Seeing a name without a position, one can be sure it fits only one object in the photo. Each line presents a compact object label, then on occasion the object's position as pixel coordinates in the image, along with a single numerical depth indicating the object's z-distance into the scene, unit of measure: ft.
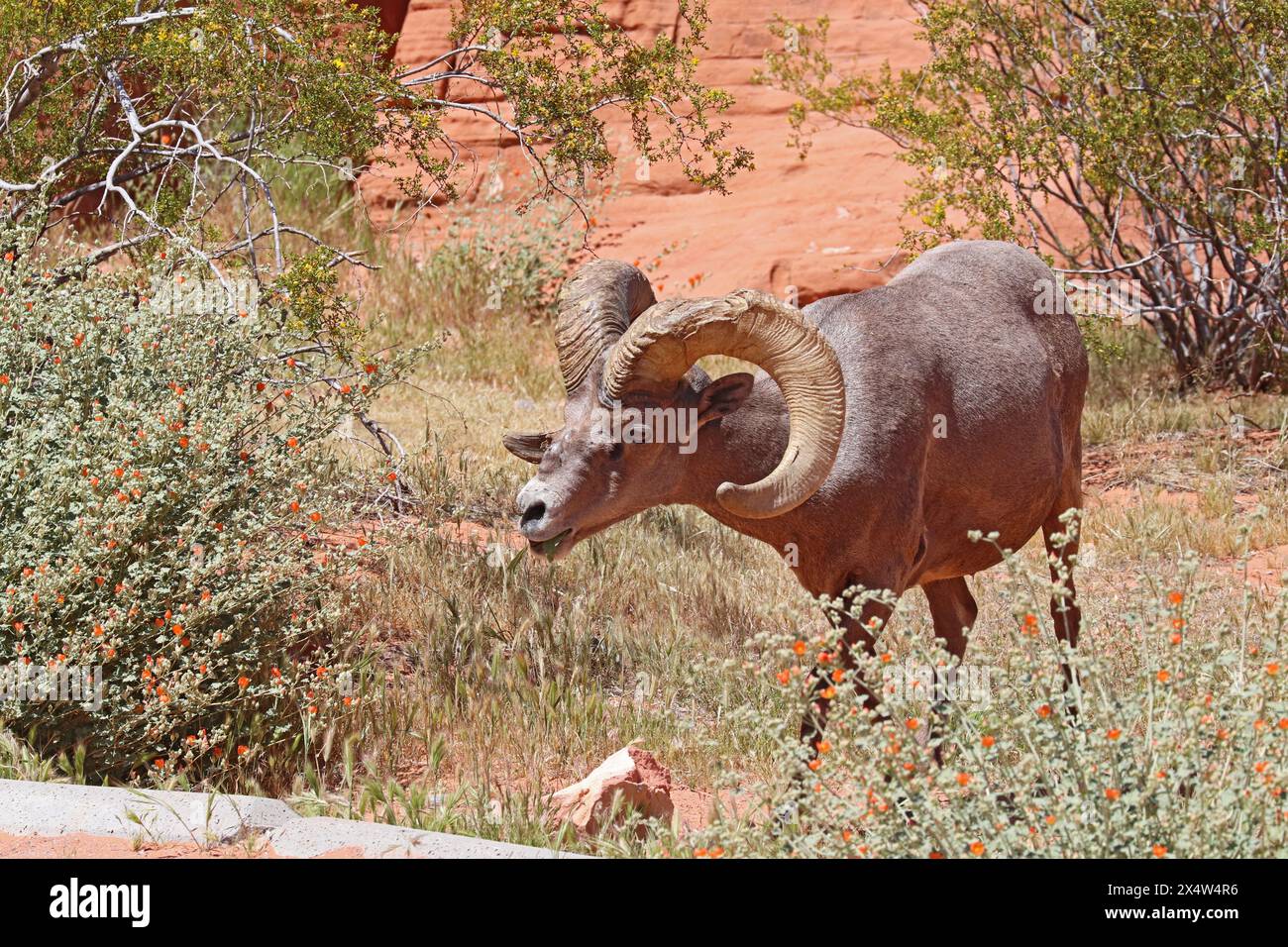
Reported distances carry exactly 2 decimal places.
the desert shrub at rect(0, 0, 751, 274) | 48.37
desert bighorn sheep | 32.24
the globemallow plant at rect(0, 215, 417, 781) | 34.30
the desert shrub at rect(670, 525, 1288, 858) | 23.21
